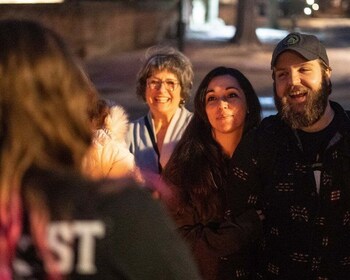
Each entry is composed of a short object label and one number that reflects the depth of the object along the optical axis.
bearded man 2.93
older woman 4.53
